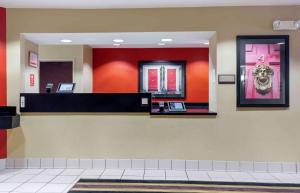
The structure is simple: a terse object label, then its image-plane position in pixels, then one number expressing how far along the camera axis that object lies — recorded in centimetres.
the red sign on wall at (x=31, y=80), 482
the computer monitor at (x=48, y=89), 472
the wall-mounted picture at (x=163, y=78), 715
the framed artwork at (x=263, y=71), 430
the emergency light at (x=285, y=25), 421
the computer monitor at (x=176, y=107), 454
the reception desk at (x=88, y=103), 444
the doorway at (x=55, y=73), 671
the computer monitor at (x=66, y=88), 464
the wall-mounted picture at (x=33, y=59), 480
